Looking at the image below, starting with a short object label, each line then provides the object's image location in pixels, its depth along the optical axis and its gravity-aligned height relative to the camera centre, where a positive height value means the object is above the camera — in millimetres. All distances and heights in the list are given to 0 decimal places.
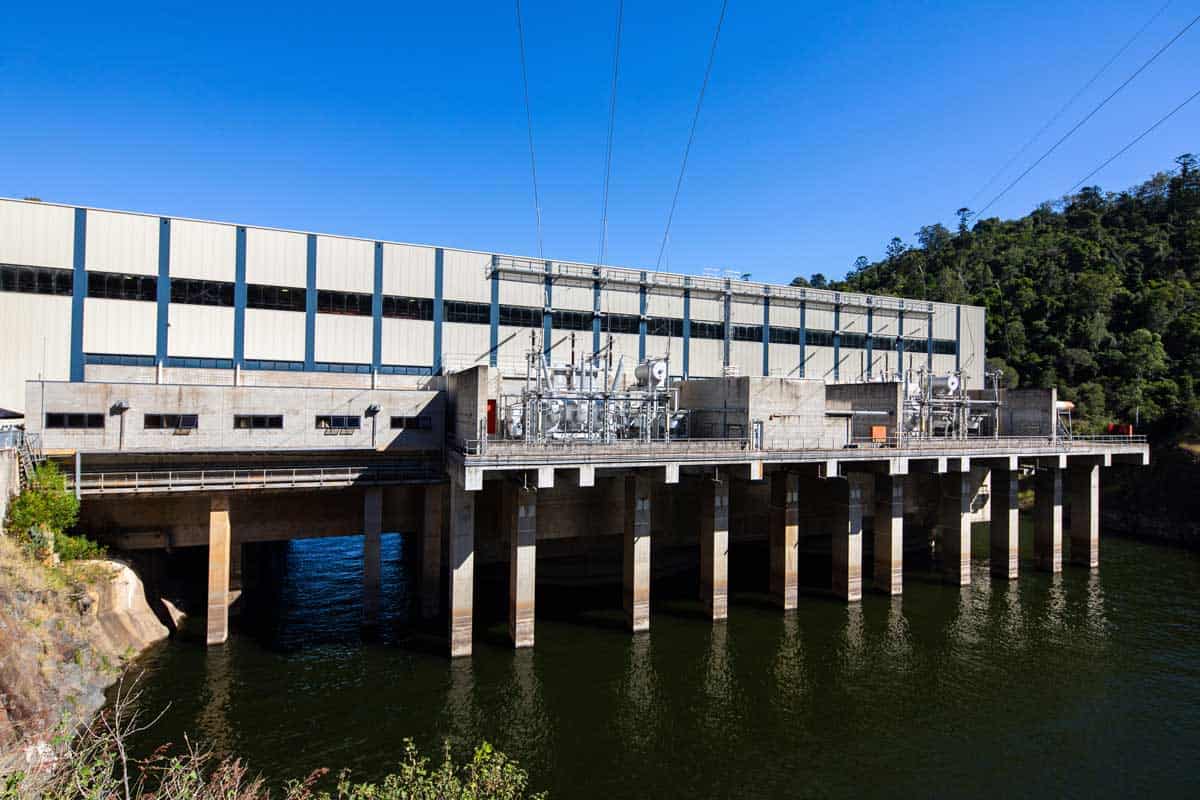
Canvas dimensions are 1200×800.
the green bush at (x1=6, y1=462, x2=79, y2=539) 23000 -3375
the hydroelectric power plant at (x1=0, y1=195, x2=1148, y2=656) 26922 -376
